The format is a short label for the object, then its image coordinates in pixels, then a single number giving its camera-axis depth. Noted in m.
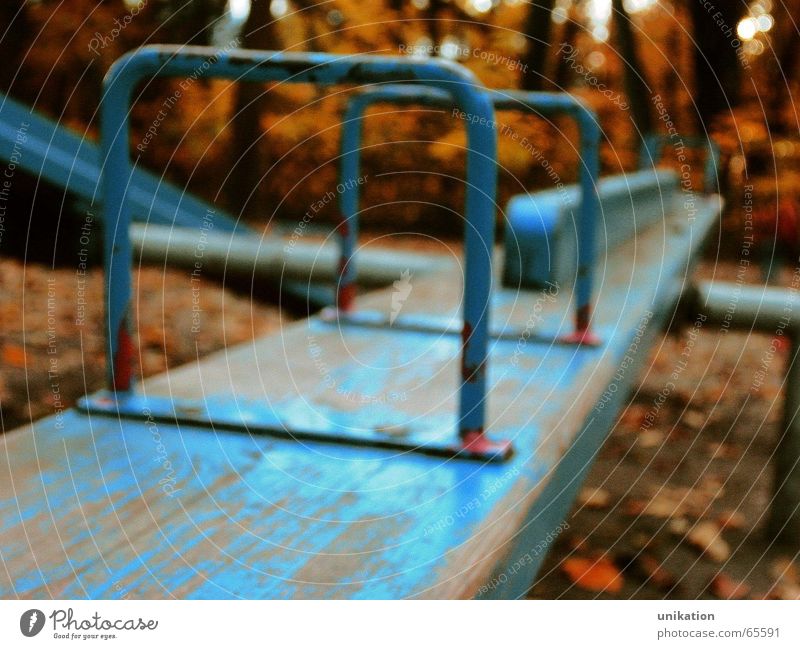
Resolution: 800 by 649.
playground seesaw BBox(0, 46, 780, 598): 0.93
